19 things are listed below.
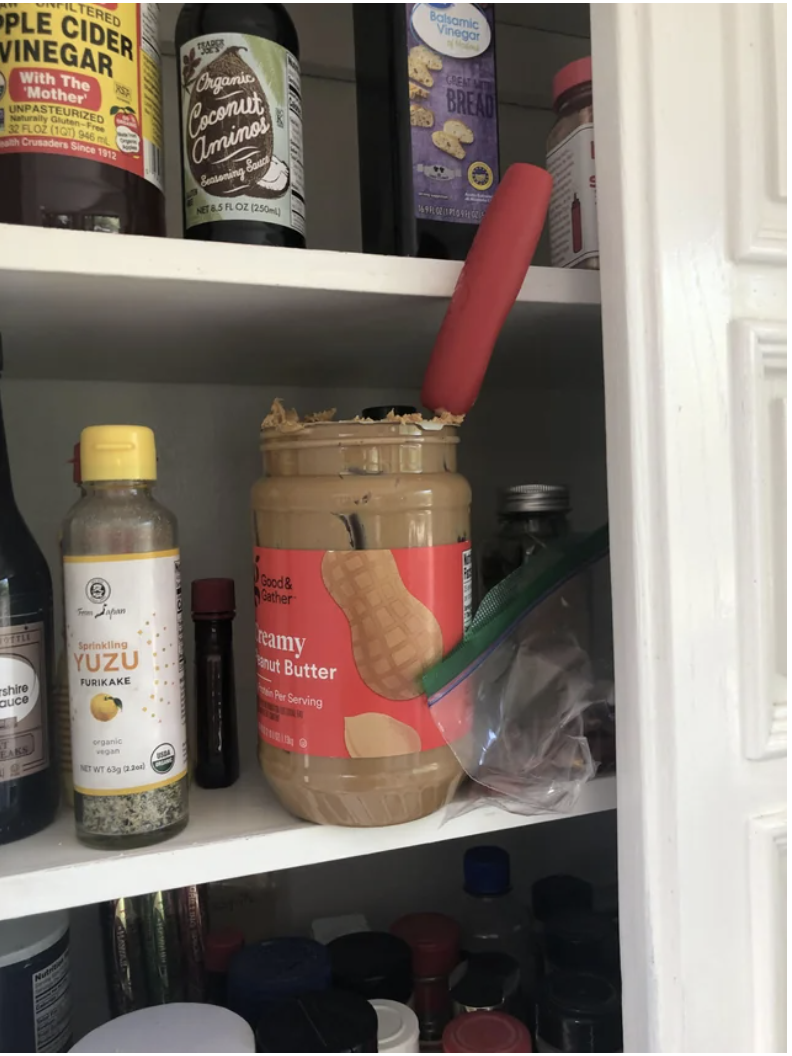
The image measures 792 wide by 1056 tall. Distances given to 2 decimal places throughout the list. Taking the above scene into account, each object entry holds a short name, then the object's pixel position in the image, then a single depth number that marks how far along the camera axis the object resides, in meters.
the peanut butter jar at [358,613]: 0.45
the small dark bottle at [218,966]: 0.61
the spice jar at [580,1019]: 0.54
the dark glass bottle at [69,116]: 0.41
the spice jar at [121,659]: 0.43
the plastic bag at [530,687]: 0.49
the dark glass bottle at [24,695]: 0.45
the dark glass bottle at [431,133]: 0.53
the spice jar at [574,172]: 0.53
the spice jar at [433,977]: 0.65
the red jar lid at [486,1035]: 0.54
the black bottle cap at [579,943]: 0.63
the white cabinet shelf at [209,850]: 0.41
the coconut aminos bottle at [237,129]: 0.47
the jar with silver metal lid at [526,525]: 0.63
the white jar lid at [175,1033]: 0.48
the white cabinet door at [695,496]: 0.45
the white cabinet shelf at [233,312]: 0.42
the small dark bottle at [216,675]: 0.56
